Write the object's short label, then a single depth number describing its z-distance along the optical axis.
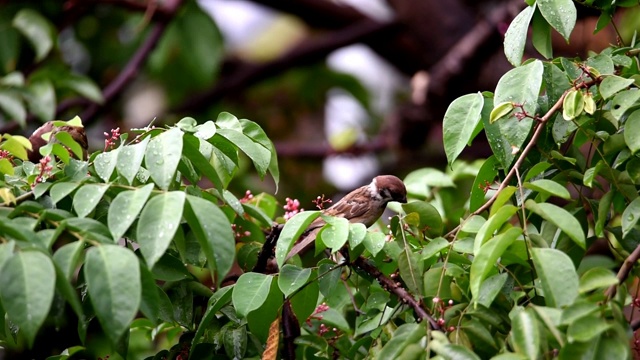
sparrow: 7.46
